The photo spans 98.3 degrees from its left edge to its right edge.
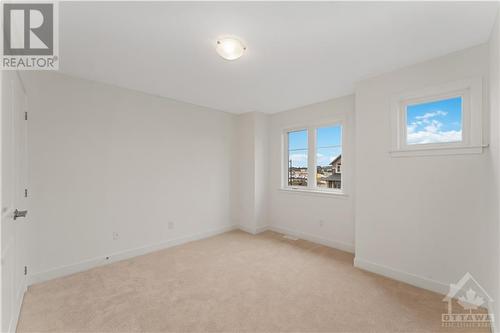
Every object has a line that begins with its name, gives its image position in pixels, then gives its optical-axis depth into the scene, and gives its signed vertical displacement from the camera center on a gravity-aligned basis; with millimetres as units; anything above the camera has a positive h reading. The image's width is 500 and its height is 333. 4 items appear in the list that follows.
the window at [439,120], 2207 +525
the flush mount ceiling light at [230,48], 2053 +1144
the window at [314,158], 4016 +143
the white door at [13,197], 1591 -288
